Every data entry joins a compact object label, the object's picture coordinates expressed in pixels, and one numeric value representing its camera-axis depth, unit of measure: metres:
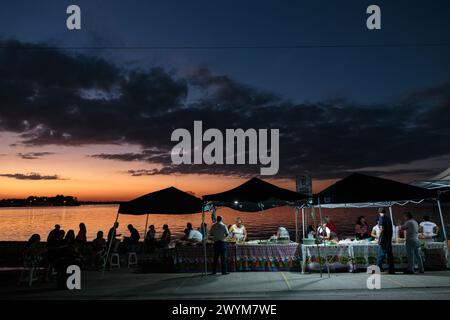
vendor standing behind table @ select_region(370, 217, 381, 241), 13.34
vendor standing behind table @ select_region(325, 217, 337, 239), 14.58
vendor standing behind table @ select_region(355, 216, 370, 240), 15.39
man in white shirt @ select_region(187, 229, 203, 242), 13.88
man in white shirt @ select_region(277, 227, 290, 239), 13.70
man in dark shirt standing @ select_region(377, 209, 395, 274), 11.81
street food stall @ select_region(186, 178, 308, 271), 12.67
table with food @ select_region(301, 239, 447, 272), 12.41
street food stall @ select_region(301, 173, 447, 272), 12.34
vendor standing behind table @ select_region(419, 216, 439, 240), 13.43
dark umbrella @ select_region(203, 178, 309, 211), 12.51
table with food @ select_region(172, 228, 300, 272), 13.00
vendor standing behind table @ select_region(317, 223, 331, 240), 13.70
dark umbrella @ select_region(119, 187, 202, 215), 13.51
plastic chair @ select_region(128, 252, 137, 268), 15.28
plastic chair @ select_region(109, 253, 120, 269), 14.89
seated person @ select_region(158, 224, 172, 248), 16.19
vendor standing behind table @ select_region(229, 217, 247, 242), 14.48
